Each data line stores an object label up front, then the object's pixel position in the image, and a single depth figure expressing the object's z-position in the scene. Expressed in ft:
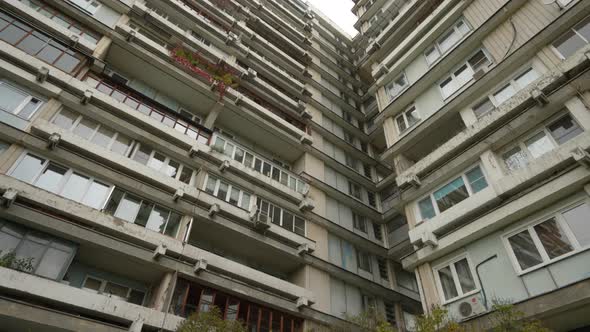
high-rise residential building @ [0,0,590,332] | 40.70
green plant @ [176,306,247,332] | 36.65
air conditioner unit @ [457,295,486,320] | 40.89
